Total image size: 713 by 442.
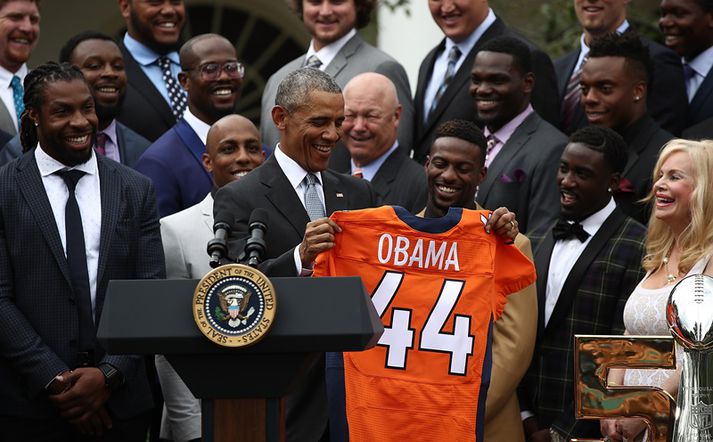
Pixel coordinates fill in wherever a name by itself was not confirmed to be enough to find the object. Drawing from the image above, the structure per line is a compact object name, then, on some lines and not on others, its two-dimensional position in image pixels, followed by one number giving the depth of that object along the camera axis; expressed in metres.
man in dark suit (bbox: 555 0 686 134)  15.94
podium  8.95
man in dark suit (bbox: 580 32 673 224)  14.43
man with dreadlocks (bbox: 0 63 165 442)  12.15
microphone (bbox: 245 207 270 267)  9.47
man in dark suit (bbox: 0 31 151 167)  15.05
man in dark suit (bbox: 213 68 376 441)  11.53
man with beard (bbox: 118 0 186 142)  16.09
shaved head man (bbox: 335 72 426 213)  14.90
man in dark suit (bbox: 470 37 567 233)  14.43
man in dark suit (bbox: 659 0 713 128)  16.44
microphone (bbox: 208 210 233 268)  9.45
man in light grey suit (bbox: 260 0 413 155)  16.45
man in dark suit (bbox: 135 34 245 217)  14.59
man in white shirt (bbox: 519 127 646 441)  13.20
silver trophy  7.64
